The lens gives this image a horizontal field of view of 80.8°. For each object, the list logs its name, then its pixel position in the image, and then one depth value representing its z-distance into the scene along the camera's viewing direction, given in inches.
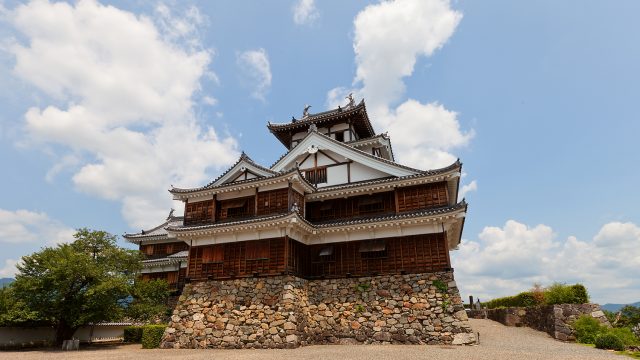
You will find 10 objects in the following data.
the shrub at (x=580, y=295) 812.6
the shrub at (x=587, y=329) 723.0
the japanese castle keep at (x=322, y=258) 745.0
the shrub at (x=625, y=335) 641.6
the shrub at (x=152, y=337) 820.0
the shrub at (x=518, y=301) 1047.6
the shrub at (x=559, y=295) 823.7
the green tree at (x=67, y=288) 840.9
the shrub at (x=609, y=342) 621.3
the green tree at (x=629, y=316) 799.6
